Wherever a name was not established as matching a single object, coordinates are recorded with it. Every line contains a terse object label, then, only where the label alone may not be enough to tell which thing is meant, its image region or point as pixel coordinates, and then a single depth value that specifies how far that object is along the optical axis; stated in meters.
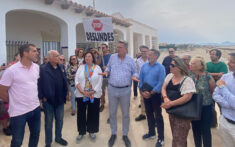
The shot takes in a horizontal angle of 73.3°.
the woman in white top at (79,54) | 4.77
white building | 5.07
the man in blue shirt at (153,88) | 3.05
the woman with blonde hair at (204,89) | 2.55
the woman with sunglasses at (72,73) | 4.50
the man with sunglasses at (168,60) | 5.07
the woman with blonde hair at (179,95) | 2.28
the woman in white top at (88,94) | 3.17
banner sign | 4.37
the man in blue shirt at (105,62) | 4.83
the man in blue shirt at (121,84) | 3.06
